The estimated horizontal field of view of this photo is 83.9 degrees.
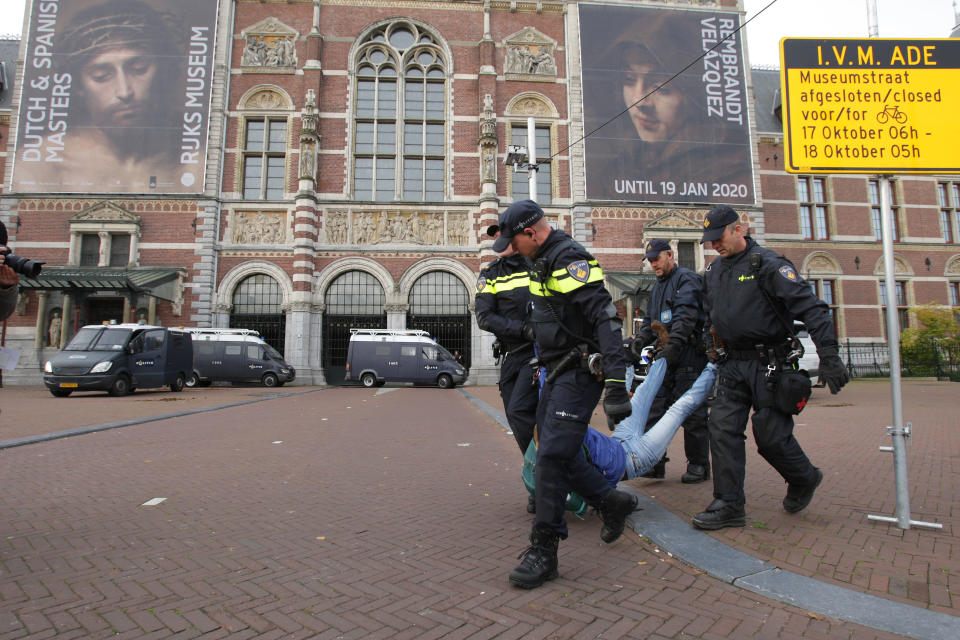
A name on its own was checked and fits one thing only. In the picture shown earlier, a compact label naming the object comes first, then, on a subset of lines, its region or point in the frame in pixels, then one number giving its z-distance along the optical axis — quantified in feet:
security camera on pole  39.81
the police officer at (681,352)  13.48
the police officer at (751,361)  9.89
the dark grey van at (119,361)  41.01
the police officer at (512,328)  9.99
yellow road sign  11.07
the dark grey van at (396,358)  61.82
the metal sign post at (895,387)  9.53
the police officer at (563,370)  7.91
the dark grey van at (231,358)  59.67
